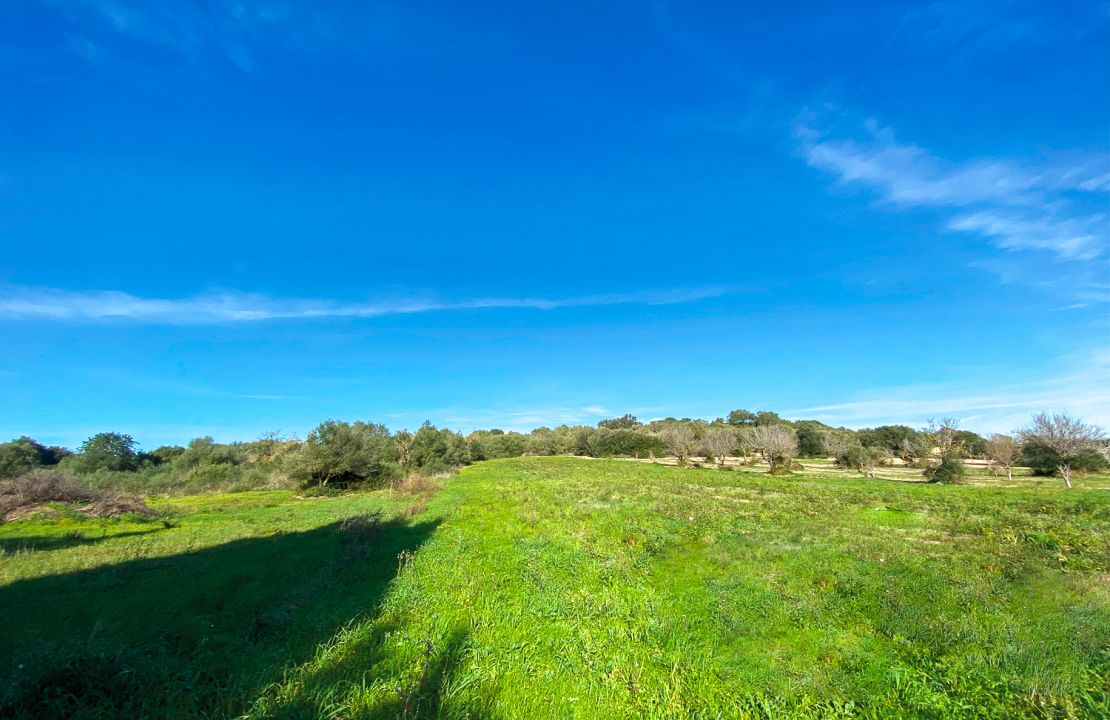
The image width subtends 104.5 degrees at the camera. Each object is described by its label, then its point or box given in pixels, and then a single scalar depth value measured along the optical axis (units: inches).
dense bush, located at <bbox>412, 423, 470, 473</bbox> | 3002.0
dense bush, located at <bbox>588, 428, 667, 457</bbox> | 4224.9
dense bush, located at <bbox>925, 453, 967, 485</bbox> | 1856.5
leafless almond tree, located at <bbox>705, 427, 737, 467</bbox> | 3093.0
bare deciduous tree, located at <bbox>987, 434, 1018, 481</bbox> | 2103.8
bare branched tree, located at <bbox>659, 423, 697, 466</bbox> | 3250.5
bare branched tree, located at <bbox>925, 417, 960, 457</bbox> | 2322.8
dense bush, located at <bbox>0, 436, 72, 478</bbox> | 1843.5
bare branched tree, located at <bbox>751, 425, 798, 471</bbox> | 2501.2
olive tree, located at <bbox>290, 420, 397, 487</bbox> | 2007.9
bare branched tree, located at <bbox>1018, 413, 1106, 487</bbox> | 1857.8
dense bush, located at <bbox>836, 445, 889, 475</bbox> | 2479.6
